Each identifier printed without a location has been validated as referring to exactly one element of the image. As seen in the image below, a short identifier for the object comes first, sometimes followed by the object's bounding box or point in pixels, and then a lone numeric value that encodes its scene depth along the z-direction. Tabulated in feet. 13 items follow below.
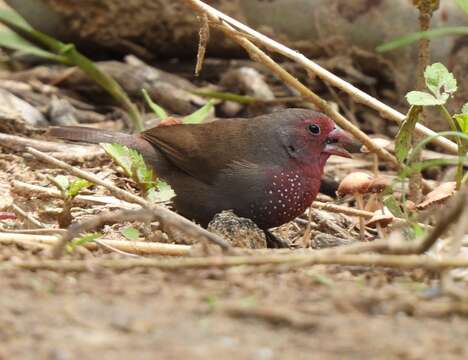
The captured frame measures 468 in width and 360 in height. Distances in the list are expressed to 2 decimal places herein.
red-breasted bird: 28.58
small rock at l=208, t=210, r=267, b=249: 25.50
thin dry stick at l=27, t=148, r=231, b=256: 18.97
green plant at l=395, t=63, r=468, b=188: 26.14
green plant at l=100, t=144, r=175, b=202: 26.45
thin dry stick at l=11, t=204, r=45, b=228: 24.13
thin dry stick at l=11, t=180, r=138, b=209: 29.07
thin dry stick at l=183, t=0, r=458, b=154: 28.27
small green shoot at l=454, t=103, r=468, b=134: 26.32
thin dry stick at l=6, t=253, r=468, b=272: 17.06
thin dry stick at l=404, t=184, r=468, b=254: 16.81
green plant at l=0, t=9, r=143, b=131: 38.47
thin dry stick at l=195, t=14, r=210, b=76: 27.45
